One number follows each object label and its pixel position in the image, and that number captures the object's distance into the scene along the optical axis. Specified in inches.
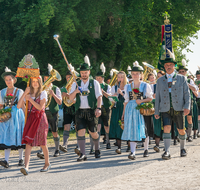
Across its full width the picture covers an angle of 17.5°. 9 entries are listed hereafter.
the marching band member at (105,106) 718.2
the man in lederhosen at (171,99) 553.5
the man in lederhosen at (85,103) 563.7
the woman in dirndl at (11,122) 535.5
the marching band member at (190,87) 736.9
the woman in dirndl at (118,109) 676.8
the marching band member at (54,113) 629.6
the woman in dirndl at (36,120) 467.4
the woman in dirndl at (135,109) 570.1
